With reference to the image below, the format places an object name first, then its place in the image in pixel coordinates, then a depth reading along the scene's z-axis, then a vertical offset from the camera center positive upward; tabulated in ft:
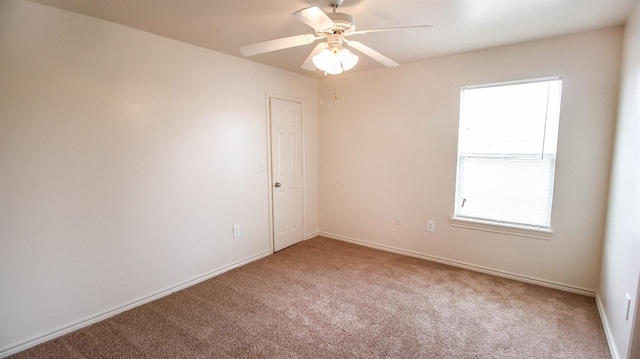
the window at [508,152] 9.39 +0.03
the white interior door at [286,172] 12.61 -0.84
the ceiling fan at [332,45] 6.07 +2.41
